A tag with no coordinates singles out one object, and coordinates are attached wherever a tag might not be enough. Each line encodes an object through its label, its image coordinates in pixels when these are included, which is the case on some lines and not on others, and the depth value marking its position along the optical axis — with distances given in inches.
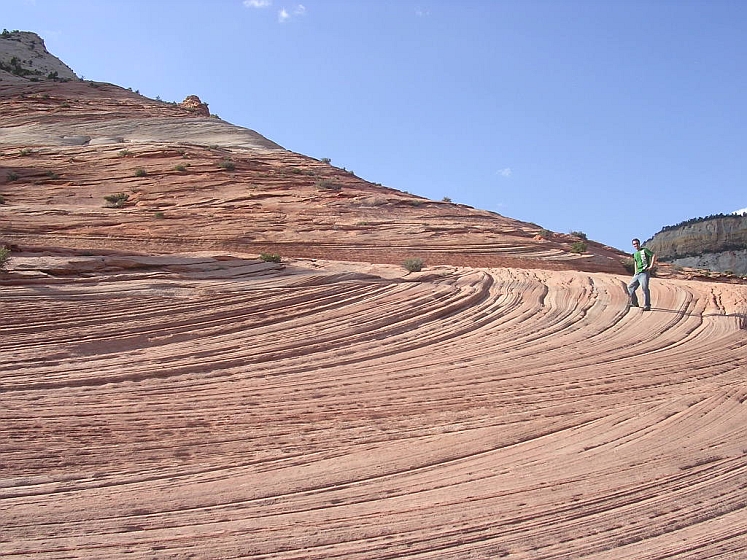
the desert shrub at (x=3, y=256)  388.5
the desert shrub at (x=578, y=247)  725.3
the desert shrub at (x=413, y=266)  517.7
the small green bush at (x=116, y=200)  775.9
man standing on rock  457.4
